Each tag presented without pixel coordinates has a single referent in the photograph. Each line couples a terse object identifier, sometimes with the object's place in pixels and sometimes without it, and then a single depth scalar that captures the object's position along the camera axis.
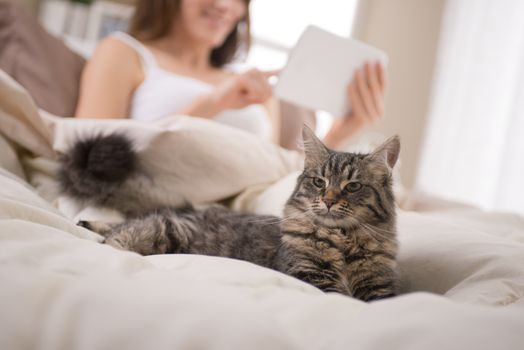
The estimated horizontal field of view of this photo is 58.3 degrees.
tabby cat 0.84
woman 1.62
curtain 2.76
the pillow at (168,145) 1.18
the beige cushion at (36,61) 1.54
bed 0.38
